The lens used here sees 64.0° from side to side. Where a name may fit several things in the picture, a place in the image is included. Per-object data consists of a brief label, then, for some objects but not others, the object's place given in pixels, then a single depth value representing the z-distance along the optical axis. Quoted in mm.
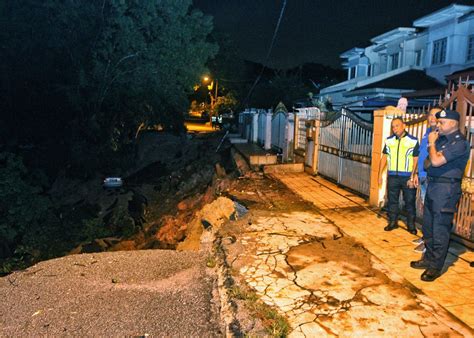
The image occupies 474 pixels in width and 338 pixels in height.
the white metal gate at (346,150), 8391
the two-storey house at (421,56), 16359
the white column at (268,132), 17266
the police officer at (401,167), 5676
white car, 20703
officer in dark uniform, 4082
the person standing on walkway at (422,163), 4938
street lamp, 40294
